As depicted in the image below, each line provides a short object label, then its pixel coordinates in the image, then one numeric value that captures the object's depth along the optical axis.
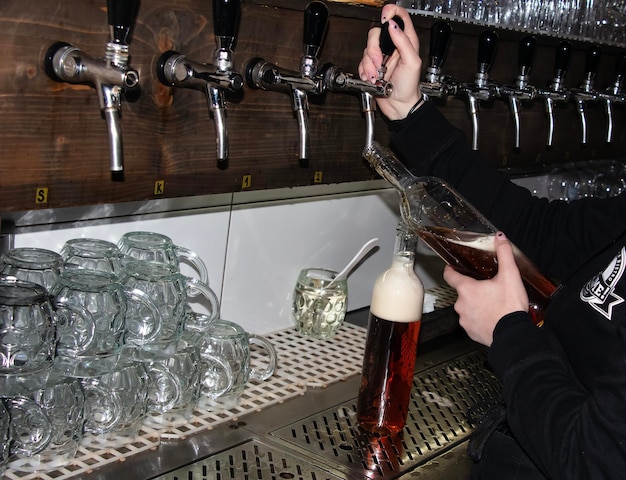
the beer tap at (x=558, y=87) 2.31
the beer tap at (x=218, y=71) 1.45
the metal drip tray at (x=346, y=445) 1.63
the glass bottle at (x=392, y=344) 1.79
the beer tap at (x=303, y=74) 1.61
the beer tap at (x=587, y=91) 2.50
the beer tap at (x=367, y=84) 1.71
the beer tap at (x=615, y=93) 2.56
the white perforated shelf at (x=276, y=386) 1.54
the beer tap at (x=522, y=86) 2.17
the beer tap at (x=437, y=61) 1.89
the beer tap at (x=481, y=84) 2.05
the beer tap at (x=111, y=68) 1.32
